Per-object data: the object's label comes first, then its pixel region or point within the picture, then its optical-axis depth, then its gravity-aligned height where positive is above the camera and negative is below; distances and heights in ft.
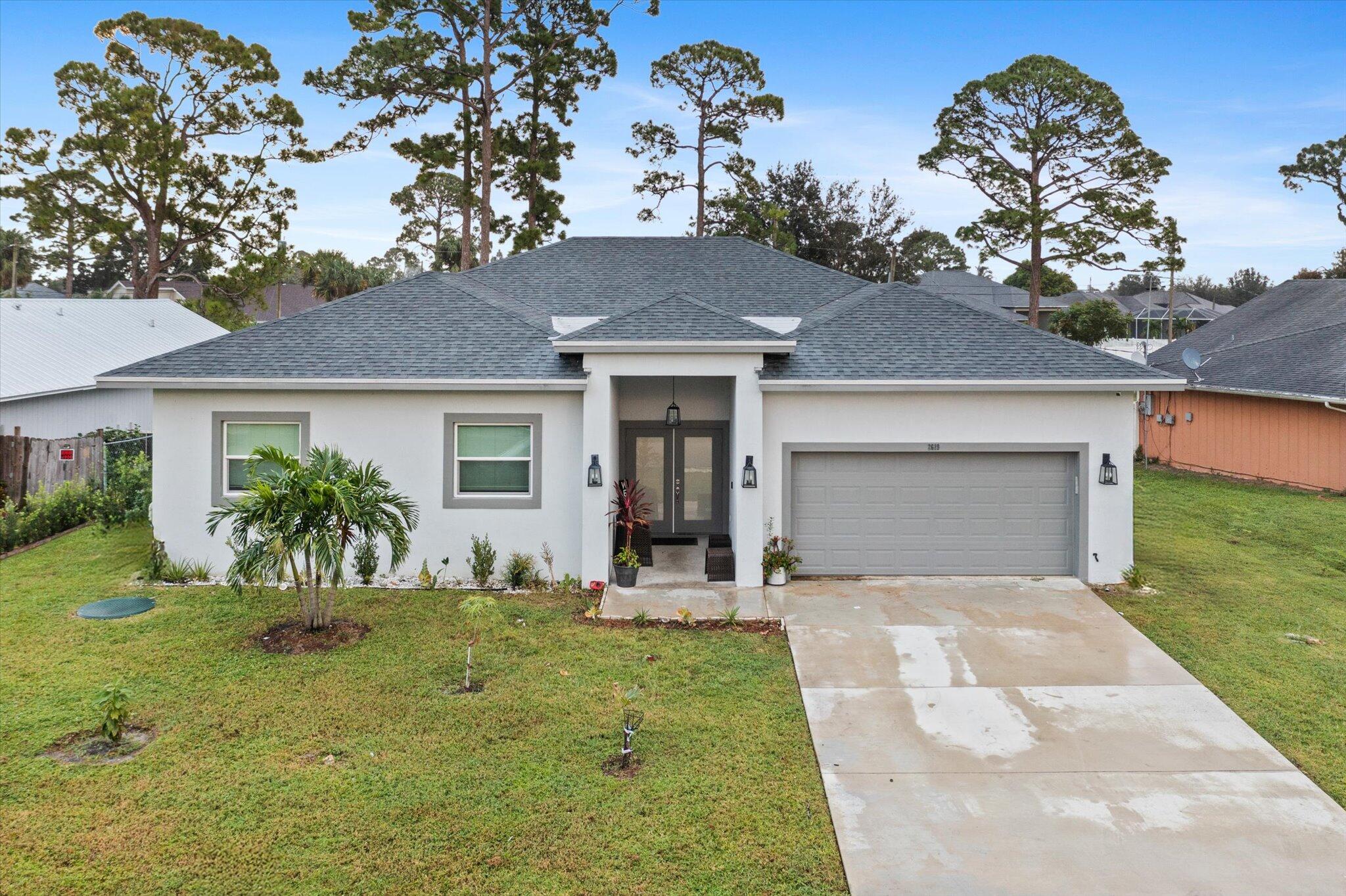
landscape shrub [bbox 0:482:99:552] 42.80 -3.57
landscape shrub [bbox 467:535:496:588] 36.83 -5.00
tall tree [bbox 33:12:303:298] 104.68 +42.42
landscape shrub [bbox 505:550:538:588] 36.65 -5.37
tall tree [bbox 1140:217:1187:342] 96.02 +25.24
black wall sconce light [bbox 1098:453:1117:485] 36.52 -0.68
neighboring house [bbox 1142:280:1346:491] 60.44 +5.03
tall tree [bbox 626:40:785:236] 93.76 +40.56
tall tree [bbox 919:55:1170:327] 96.12 +36.97
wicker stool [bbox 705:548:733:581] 37.04 -5.00
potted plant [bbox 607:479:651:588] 36.17 -3.02
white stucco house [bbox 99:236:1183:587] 36.11 +0.91
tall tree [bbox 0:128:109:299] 104.12 +34.07
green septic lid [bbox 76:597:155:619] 31.58 -6.30
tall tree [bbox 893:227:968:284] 125.08 +42.37
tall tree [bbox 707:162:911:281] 116.06 +34.69
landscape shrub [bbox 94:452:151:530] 46.34 -2.61
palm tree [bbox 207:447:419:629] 27.02 -2.21
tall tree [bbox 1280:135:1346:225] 129.29 +47.69
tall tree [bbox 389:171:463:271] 129.70 +40.95
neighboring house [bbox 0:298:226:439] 52.80 +6.83
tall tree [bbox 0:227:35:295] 200.34 +49.04
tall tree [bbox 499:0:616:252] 84.43 +38.04
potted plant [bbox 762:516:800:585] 36.24 -4.67
